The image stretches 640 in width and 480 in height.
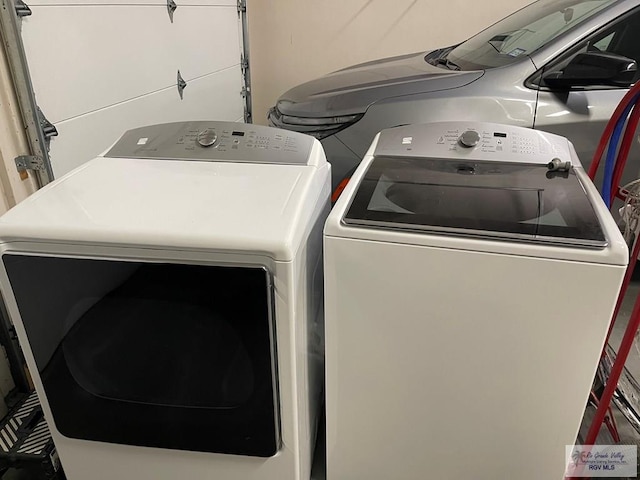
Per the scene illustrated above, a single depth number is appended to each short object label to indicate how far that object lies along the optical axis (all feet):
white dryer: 3.52
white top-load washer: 3.49
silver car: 6.91
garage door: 5.78
